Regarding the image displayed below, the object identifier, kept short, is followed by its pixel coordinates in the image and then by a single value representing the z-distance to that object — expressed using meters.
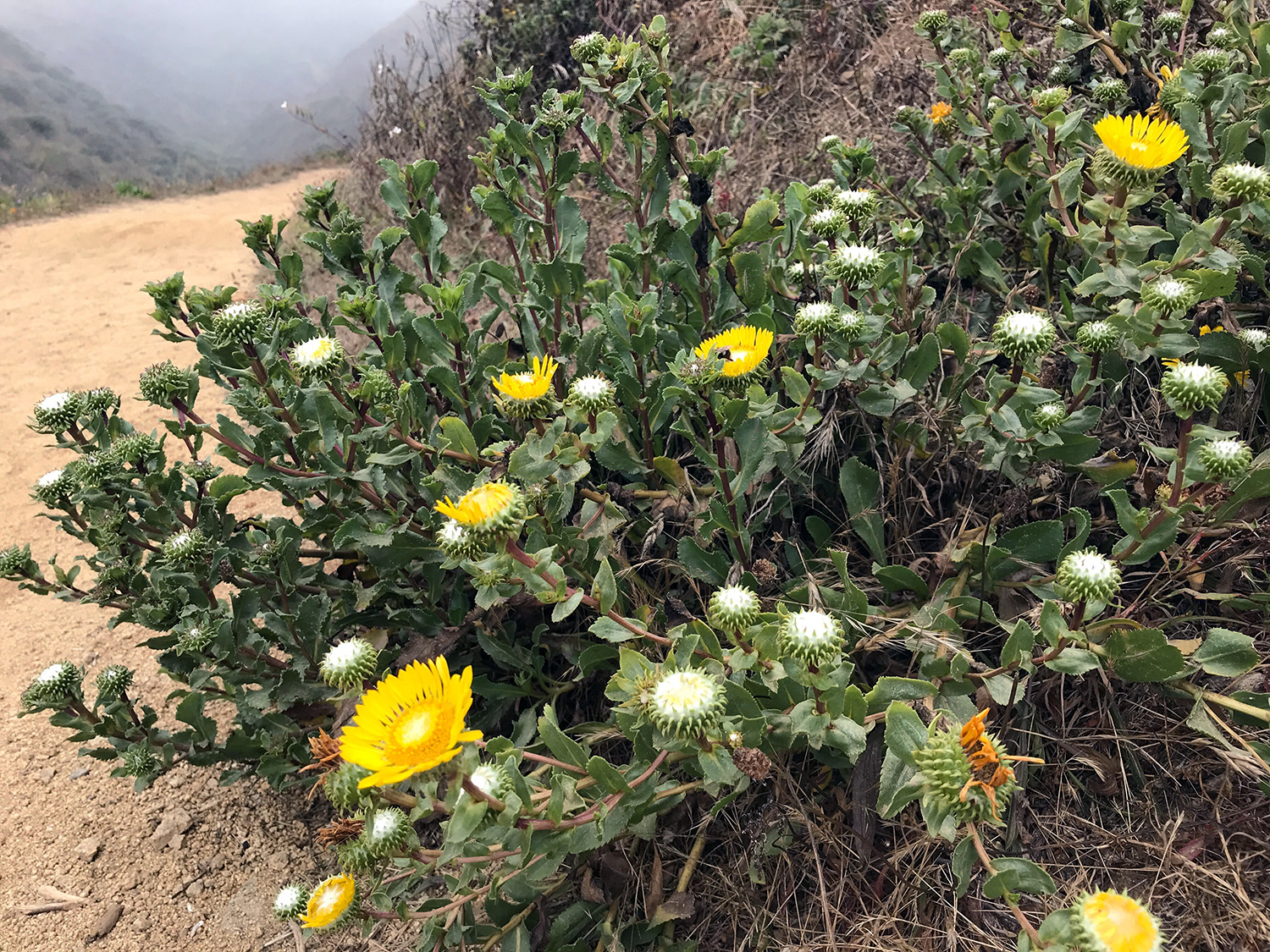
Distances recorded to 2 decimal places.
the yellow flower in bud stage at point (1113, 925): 0.26
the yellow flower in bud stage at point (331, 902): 0.35
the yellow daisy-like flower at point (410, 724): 0.29
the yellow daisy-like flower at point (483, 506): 0.34
